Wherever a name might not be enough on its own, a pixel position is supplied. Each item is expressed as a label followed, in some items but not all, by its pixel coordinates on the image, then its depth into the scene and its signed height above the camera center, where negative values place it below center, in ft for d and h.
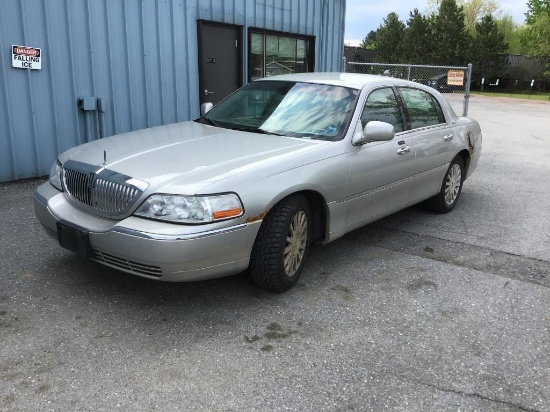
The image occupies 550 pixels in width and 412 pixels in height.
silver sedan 10.43 -2.51
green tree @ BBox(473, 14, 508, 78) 164.04 +5.80
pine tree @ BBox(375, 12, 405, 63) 184.75 +9.71
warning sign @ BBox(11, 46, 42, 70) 20.77 +0.29
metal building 21.34 +0.15
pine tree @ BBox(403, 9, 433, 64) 169.17 +9.19
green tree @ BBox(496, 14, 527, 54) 224.94 +17.38
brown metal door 28.37 +0.39
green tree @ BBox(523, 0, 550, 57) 153.02 +13.70
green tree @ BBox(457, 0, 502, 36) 209.46 +24.65
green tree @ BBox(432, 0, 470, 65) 166.61 +10.40
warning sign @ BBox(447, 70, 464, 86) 43.66 -0.54
